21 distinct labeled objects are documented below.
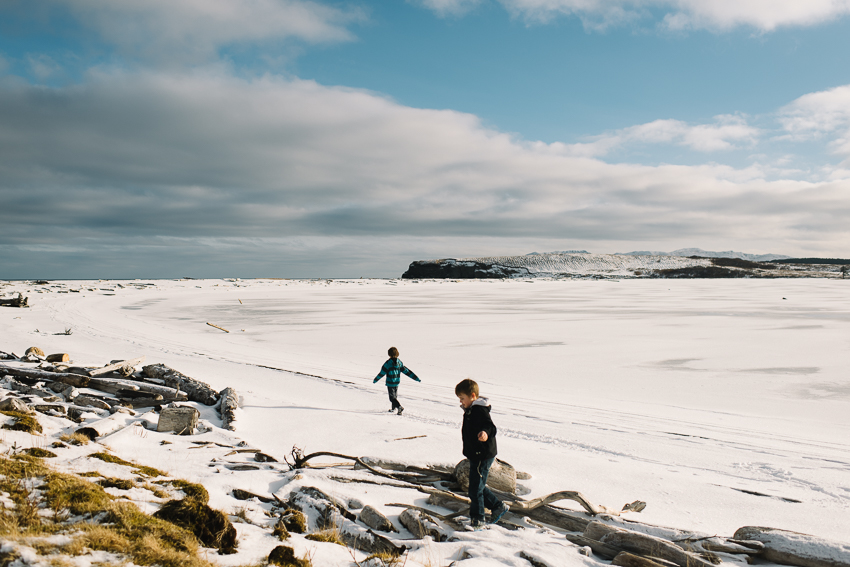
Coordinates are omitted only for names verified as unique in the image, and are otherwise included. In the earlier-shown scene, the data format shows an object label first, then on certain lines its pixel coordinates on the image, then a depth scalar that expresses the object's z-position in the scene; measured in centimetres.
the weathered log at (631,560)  366
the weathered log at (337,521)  391
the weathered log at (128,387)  881
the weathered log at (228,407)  776
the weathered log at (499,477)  534
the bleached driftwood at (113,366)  978
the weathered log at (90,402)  780
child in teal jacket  930
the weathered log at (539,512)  459
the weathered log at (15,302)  2942
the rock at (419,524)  429
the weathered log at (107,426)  599
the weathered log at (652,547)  370
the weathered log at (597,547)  397
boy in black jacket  471
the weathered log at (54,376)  913
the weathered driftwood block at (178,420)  689
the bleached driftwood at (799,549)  366
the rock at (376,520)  432
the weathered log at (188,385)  898
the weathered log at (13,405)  632
